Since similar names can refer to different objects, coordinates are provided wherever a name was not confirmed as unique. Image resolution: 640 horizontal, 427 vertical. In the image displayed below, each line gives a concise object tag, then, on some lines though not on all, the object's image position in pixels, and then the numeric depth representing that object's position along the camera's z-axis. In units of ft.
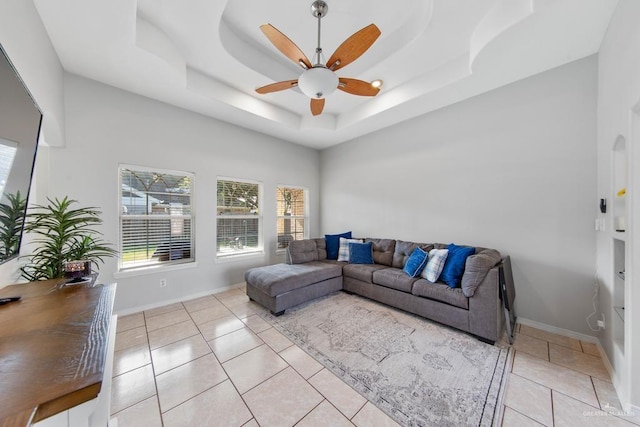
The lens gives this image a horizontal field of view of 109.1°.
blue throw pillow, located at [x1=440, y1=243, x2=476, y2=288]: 8.62
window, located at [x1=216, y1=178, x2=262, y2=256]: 13.00
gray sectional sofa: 7.66
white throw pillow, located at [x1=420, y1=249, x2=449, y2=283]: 9.16
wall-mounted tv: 3.75
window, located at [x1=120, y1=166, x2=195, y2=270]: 10.14
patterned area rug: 5.22
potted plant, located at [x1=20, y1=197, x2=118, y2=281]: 6.07
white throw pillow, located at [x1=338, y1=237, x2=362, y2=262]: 13.23
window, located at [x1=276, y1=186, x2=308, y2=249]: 15.78
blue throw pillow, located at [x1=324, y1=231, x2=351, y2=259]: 13.94
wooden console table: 1.82
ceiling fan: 5.93
